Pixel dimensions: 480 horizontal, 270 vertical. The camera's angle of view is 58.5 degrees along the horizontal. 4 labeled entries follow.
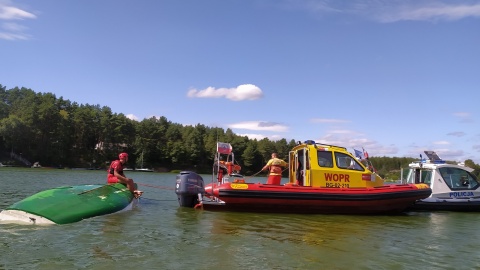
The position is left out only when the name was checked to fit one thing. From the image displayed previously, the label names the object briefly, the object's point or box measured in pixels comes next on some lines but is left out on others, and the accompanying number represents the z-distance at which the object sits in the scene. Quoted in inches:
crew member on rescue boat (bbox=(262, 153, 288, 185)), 558.6
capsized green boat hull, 369.1
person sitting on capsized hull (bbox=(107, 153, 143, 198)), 502.6
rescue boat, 507.8
